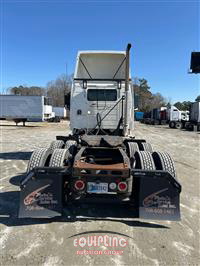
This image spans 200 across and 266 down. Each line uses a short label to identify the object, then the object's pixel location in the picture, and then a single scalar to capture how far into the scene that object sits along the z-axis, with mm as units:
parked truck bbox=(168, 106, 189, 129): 31328
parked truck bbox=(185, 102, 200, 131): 25998
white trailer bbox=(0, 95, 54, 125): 26453
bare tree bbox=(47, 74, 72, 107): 70188
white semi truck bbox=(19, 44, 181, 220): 3105
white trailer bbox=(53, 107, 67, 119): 44841
